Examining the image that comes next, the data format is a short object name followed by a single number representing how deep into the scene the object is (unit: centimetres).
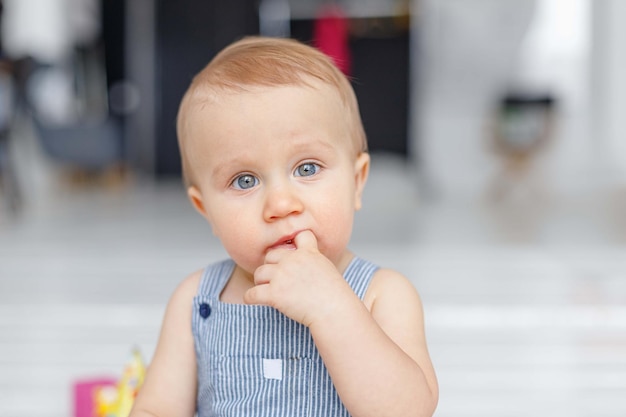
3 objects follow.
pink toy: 131
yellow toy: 119
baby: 98
